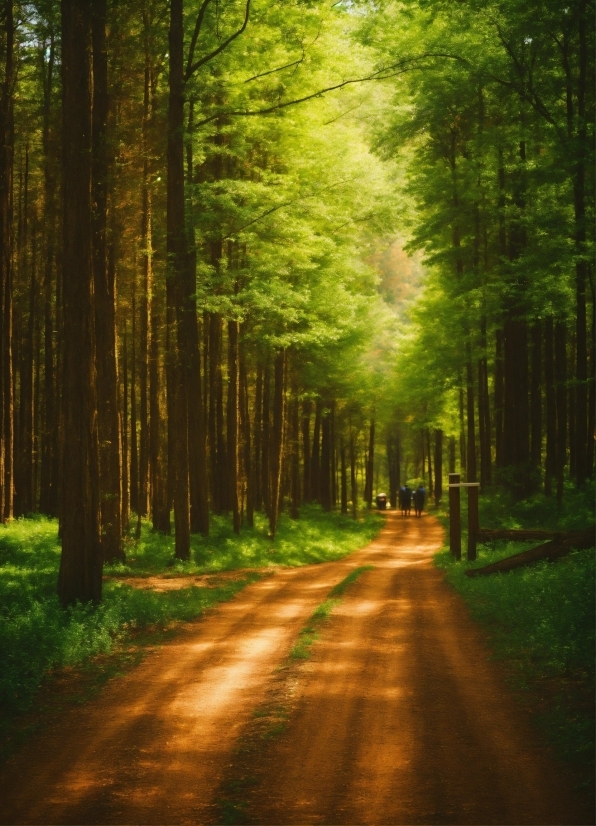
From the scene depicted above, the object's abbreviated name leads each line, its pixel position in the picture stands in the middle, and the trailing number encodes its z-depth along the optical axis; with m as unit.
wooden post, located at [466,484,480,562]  18.20
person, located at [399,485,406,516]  49.67
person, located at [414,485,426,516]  48.28
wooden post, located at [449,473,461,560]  20.36
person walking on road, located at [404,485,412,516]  49.59
